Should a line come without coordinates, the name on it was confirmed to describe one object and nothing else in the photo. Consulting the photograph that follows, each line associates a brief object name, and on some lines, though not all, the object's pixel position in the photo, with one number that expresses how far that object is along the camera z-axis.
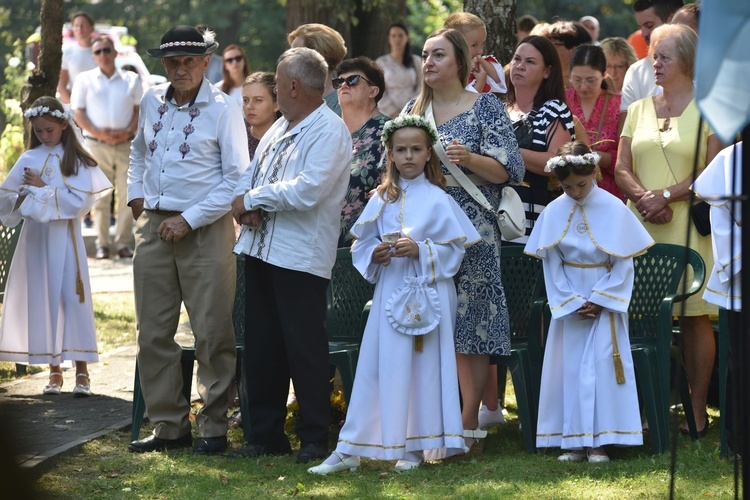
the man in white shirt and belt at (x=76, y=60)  30.24
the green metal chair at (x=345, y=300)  13.88
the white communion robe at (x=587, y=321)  12.24
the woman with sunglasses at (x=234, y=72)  21.81
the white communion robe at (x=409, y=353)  11.98
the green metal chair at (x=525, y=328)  12.95
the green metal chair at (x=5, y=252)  17.22
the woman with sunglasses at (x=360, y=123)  13.82
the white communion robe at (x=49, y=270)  15.94
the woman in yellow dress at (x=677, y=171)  13.53
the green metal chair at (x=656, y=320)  12.64
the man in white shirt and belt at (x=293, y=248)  12.25
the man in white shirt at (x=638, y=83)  16.73
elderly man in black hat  13.08
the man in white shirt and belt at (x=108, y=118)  27.40
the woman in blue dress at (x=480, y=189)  12.66
